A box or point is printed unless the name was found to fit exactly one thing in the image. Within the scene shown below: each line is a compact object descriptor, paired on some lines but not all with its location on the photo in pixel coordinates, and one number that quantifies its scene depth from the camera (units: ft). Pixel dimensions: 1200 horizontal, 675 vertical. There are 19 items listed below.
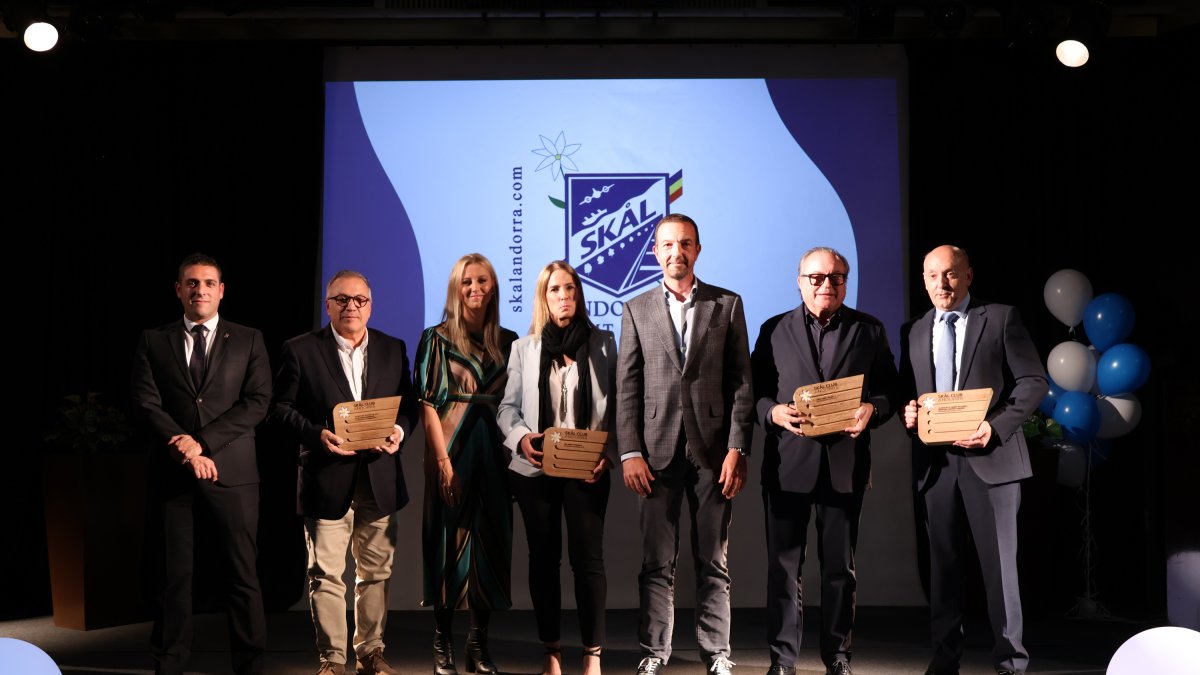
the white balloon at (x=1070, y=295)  19.47
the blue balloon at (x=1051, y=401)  19.33
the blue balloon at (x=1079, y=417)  18.75
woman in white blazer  13.03
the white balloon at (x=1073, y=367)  18.97
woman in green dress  13.67
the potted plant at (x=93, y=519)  18.15
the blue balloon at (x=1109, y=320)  18.98
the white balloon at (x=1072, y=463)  19.20
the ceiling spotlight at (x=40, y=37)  18.40
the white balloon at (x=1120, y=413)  18.93
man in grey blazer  12.89
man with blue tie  13.08
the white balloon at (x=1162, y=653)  9.60
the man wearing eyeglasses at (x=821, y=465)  13.05
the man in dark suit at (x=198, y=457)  13.37
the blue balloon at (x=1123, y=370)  18.56
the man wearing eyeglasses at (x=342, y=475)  13.32
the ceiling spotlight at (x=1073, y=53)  18.10
